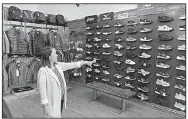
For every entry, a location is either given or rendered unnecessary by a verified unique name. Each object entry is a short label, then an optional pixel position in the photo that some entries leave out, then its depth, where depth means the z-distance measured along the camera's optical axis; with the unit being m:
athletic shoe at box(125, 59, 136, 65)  4.10
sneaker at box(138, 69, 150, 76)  3.85
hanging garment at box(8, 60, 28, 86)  4.52
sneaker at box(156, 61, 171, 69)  3.47
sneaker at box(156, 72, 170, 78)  3.49
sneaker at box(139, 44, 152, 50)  3.75
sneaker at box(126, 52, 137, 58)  4.07
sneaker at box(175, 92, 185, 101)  3.31
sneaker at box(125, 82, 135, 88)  4.21
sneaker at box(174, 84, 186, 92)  3.27
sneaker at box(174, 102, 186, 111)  3.30
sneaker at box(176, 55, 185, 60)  3.22
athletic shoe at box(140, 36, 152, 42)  3.74
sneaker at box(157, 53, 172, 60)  3.44
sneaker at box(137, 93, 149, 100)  3.89
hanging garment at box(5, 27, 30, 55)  4.54
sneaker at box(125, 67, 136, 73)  4.13
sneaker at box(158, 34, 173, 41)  3.38
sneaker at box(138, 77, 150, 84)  3.88
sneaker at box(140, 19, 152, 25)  3.72
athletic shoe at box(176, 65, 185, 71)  3.24
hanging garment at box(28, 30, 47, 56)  4.92
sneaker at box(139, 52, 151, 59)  3.79
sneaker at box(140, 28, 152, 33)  3.74
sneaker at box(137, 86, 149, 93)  3.90
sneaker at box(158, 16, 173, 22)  3.35
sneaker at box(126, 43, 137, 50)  4.07
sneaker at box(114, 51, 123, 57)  4.37
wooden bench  3.43
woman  2.00
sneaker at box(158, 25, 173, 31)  3.37
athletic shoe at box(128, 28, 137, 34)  4.01
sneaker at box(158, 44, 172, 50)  3.40
